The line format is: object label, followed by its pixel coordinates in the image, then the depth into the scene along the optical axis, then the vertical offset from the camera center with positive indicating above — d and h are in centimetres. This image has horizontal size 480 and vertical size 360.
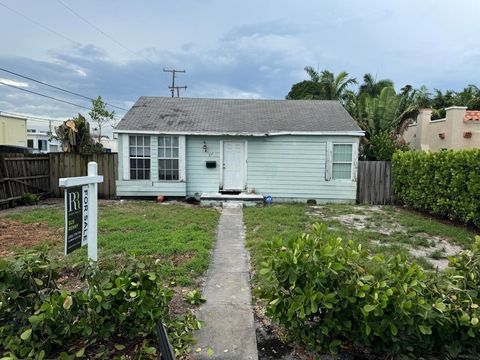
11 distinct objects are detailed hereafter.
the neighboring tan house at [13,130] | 2525 +220
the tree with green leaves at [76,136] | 1370 +94
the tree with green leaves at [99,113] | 2241 +315
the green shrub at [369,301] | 244 -107
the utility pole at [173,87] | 3468 +762
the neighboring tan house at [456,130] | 1579 +155
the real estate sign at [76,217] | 291 -54
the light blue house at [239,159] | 1216 +2
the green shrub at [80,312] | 242 -117
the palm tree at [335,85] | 2760 +647
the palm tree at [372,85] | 2951 +689
